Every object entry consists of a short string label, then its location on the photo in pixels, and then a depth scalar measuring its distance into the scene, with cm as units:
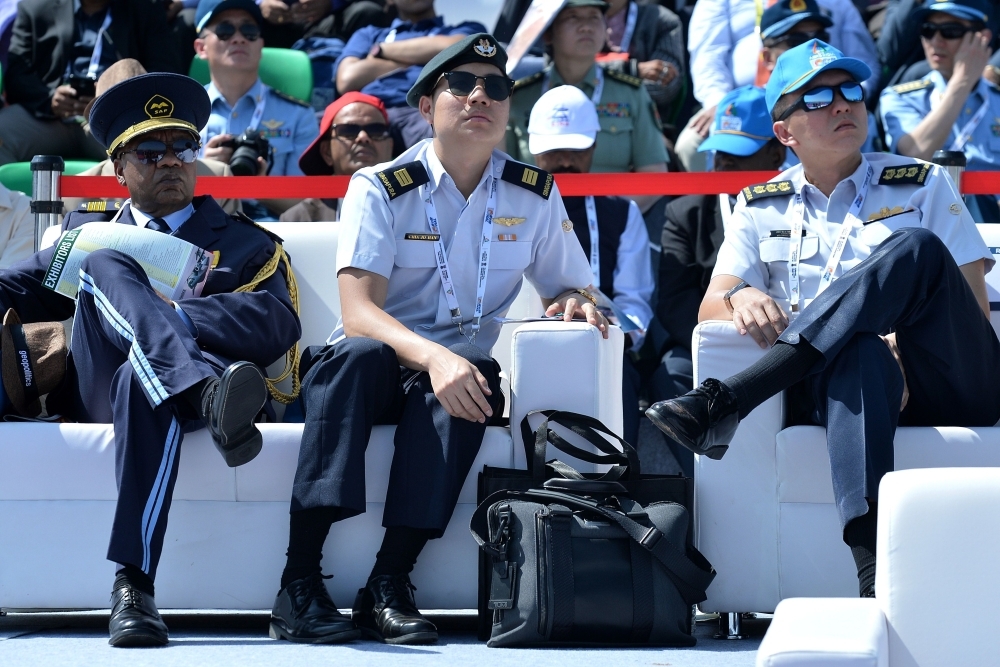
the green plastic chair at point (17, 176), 1237
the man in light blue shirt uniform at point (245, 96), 1250
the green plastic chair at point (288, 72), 1353
